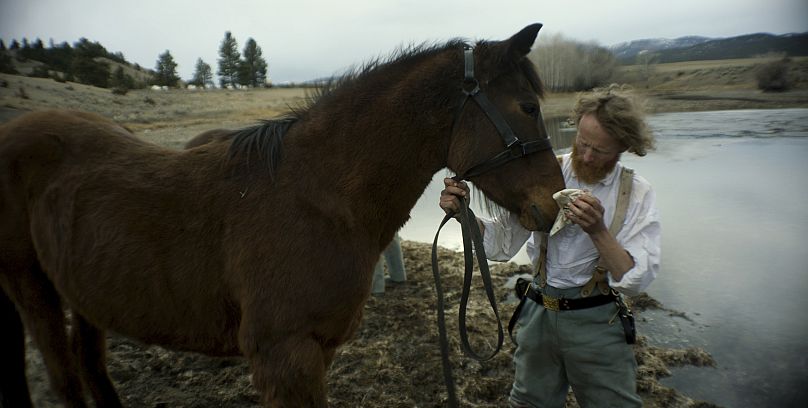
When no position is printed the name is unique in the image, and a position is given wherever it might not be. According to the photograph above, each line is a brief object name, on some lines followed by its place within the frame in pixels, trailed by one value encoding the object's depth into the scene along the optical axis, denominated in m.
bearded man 1.68
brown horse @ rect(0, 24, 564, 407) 1.64
